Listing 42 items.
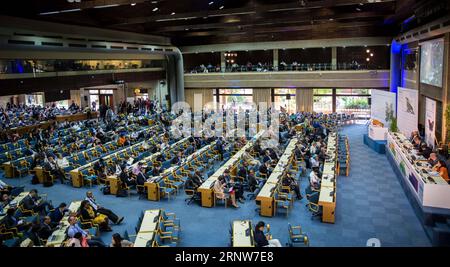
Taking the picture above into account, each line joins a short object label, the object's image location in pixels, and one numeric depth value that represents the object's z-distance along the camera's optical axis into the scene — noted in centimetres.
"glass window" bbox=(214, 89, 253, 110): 3538
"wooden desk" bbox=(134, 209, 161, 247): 813
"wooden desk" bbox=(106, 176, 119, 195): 1338
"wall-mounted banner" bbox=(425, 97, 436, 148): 1622
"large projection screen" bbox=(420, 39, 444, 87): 1592
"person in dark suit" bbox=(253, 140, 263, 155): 1767
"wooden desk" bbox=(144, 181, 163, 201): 1277
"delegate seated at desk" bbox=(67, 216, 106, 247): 833
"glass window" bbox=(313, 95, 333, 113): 3294
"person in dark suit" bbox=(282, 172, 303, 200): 1256
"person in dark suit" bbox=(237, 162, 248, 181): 1407
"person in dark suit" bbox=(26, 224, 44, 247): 866
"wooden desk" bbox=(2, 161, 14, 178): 1593
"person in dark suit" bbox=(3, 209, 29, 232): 958
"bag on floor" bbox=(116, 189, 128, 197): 1324
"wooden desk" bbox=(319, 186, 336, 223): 1051
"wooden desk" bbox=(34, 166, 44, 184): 1494
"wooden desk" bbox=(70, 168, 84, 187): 1432
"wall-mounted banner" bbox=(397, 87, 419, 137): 1764
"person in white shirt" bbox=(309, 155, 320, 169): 1502
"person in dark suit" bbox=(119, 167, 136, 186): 1339
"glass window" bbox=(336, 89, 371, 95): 3197
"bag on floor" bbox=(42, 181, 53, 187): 1458
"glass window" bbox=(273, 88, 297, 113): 3384
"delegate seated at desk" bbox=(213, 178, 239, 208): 1192
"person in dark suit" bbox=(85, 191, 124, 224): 1074
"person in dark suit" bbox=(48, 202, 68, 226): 1011
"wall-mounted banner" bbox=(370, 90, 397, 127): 2084
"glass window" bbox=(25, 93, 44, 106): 3897
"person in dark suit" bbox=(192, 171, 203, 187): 1301
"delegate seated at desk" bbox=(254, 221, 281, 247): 796
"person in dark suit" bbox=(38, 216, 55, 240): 903
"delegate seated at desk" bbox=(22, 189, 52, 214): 1093
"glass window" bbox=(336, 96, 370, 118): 3222
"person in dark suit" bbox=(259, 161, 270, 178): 1408
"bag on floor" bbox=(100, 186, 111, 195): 1358
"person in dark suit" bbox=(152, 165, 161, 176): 1390
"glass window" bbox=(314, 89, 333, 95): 3278
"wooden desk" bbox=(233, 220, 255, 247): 807
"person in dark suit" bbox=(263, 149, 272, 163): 1522
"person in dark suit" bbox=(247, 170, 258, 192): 1323
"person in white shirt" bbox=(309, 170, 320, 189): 1246
